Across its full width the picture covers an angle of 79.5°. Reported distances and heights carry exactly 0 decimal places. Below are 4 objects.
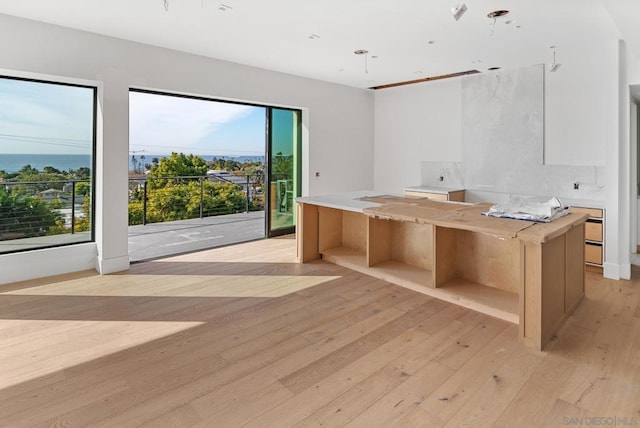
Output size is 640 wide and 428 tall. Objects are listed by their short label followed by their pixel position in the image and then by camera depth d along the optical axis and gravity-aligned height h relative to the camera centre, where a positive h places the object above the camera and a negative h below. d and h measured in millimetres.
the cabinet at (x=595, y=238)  4219 -364
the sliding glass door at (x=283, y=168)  5977 +606
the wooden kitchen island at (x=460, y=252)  2520 -422
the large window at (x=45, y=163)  3941 +459
